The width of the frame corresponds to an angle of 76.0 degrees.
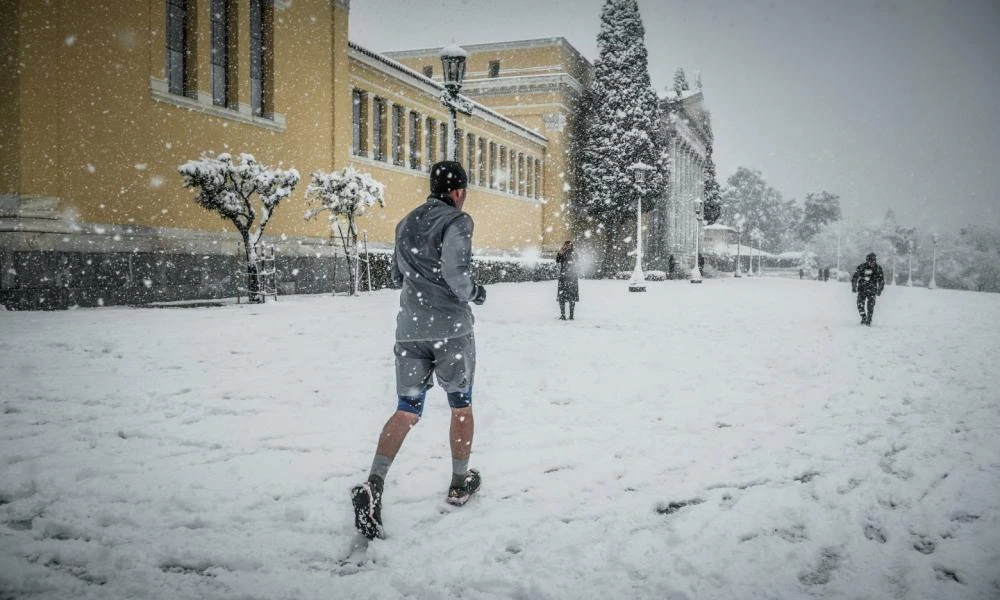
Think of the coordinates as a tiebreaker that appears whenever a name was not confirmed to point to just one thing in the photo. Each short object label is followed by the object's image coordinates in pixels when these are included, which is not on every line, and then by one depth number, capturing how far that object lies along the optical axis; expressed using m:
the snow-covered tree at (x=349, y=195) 18.38
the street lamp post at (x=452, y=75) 12.04
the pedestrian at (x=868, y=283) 14.27
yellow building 12.66
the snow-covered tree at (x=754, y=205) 118.62
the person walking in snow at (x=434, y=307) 3.26
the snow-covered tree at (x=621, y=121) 41.44
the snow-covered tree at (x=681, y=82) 73.36
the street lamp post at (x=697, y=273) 40.64
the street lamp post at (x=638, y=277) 26.79
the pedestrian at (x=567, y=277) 13.54
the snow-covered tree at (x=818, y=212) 119.12
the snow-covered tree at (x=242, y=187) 13.59
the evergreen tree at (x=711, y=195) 69.69
